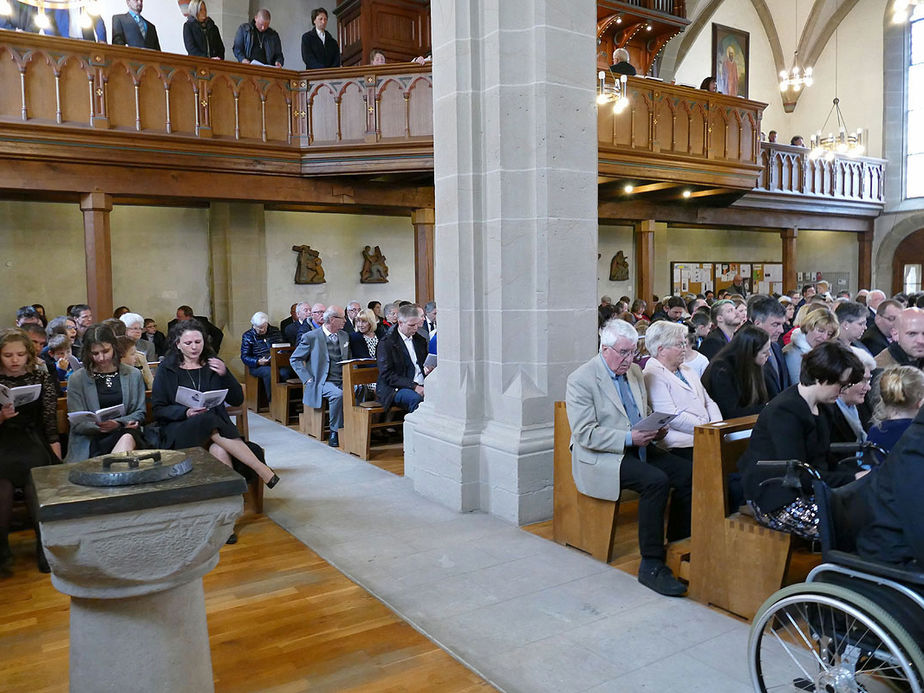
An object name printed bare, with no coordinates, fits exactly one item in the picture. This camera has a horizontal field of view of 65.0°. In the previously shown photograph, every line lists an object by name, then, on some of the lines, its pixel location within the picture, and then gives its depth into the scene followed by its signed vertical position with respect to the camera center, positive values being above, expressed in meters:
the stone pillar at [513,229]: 4.75 +0.48
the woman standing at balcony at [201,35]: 10.10 +3.84
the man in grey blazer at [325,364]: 7.24 -0.61
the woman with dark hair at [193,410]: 4.80 -0.67
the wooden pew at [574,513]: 4.09 -1.23
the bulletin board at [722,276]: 16.97 +0.53
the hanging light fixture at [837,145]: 14.94 +3.25
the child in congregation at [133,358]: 5.13 -0.38
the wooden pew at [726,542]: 3.29 -1.14
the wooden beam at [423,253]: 11.38 +0.78
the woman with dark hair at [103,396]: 4.68 -0.58
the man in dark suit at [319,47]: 11.09 +3.97
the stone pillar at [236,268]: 11.28 +0.60
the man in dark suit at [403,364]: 6.73 -0.58
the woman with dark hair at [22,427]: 4.19 -0.73
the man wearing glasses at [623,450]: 3.81 -0.84
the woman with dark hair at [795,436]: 3.20 -0.63
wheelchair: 2.22 -1.02
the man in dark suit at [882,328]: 6.29 -0.29
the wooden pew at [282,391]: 8.47 -1.02
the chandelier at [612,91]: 9.61 +2.79
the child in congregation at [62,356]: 6.23 -0.41
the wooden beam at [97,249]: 9.11 +0.75
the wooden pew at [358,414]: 6.59 -1.02
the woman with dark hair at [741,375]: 4.45 -0.48
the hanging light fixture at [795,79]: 15.38 +4.67
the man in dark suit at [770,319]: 4.97 -0.15
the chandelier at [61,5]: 6.67 +3.25
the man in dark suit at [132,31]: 9.62 +3.68
